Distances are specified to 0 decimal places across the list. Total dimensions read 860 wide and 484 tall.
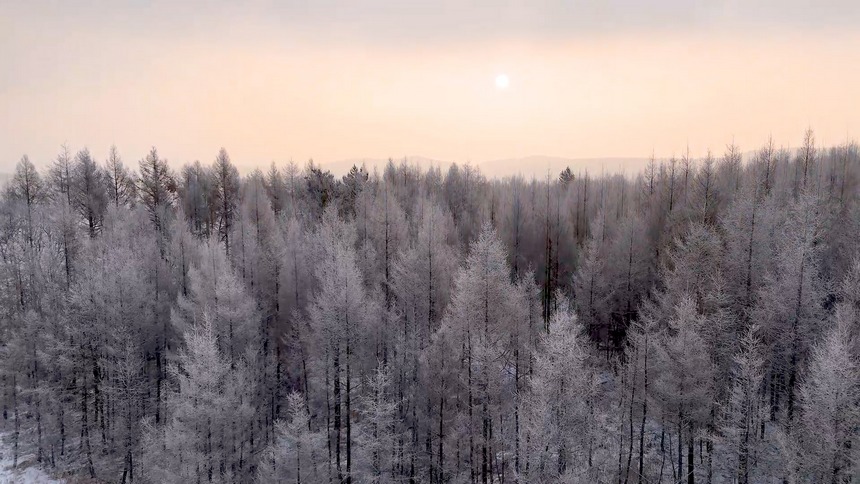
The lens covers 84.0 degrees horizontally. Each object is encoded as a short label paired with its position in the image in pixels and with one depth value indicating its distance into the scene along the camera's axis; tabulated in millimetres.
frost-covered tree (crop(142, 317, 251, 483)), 25953
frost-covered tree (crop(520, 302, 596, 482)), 19453
